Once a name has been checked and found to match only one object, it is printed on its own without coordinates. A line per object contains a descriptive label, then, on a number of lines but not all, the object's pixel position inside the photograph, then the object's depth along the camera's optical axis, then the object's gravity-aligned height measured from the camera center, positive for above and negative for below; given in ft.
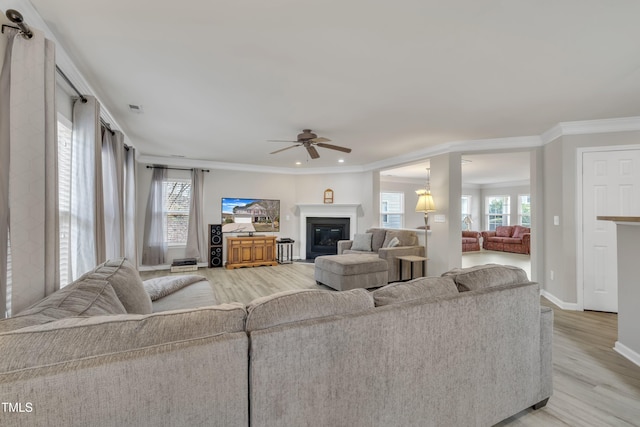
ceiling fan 11.93 +3.33
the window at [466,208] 33.86 +0.74
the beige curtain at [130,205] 13.92 +0.52
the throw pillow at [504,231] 29.89 -1.92
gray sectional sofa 2.67 -1.76
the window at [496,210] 32.50 +0.45
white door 10.94 +0.22
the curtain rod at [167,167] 18.80 +3.35
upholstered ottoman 13.93 -3.07
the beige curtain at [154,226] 18.58 -0.78
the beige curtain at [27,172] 4.54 +0.76
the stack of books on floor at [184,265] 18.53 -3.47
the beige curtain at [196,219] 19.71 -0.32
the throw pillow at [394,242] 17.01 -1.80
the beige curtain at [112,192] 10.21 +0.90
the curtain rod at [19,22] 4.56 +3.32
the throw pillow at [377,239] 18.81 -1.74
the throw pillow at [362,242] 18.85 -1.99
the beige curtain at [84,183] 7.79 +0.92
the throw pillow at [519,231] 28.14 -1.83
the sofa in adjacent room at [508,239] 27.84 -2.74
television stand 20.13 -2.80
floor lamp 15.62 +0.58
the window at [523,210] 30.53 +0.42
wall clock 23.08 +1.56
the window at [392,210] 29.25 +0.44
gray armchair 15.97 -2.12
